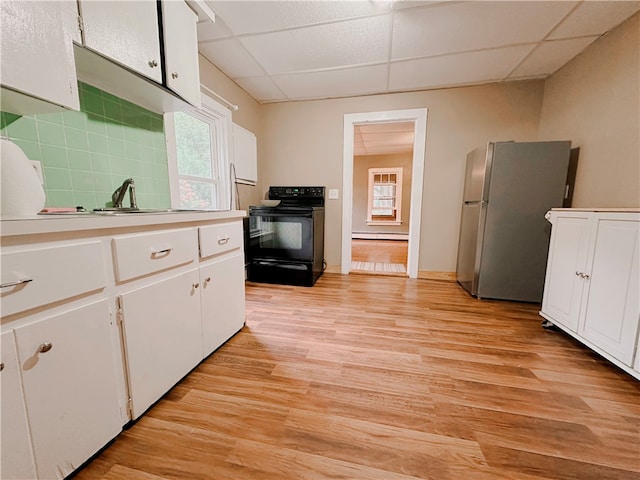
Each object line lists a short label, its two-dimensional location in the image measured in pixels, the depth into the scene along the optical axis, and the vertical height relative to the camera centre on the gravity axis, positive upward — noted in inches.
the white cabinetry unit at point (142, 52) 40.9 +29.0
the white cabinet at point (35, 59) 30.4 +19.3
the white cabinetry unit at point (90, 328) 24.3 -15.5
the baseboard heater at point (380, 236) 256.8 -29.1
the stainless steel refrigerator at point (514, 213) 83.6 -1.3
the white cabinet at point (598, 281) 48.3 -16.0
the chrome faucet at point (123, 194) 51.2 +2.5
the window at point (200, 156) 72.2 +17.8
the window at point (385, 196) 259.0 +12.3
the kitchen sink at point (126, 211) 45.6 -0.8
